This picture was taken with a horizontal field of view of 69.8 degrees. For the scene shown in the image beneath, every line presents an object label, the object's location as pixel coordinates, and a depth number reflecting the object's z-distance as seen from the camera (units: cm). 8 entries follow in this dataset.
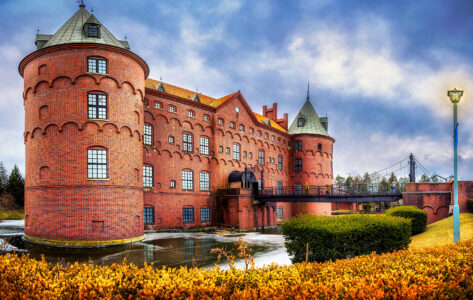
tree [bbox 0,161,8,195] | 7138
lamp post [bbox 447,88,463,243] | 1282
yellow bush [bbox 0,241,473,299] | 466
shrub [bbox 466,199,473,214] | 2313
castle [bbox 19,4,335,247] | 2178
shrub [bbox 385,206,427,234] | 2048
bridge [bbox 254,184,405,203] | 3103
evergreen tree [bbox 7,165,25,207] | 6862
